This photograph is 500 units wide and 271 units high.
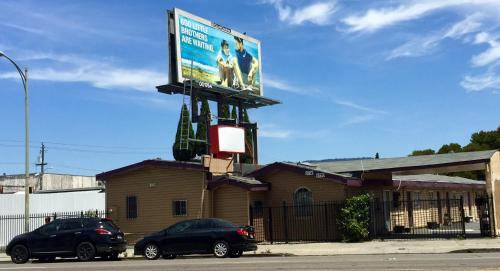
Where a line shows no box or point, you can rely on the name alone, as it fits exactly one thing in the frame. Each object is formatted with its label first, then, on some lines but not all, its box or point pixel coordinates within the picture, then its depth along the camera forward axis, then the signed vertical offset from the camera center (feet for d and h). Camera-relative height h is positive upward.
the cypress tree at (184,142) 117.70 +15.09
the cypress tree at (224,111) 139.03 +23.60
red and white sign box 102.21 +12.51
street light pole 83.46 +9.08
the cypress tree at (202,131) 132.24 +18.41
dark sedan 67.87 -2.70
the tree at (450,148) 227.92 +21.99
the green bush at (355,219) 85.17 -1.17
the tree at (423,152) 238.05 +21.91
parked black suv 71.36 -2.39
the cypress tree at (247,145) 145.20 +16.52
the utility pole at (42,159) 268.41 +27.47
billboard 125.49 +35.44
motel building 89.04 +3.33
